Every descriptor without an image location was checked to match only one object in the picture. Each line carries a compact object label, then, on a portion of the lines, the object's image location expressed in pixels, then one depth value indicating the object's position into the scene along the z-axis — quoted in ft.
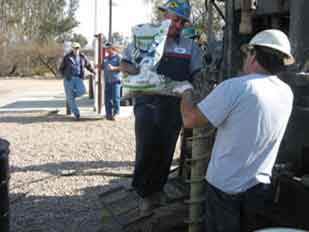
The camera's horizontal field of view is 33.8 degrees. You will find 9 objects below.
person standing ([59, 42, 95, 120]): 37.55
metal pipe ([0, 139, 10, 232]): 12.16
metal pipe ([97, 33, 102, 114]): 39.52
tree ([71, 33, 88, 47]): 169.25
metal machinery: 10.38
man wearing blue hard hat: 12.84
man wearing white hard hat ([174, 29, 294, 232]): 8.80
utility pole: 79.46
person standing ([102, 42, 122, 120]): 37.46
